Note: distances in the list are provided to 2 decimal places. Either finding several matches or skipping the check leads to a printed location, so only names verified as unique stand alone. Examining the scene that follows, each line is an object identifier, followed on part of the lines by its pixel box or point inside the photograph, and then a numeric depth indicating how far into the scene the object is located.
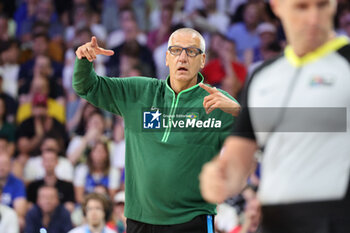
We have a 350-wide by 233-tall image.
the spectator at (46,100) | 19.48
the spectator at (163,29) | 20.37
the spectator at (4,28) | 21.80
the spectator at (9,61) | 21.00
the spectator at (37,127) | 18.58
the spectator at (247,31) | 19.56
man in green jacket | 8.48
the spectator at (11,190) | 16.64
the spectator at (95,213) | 13.92
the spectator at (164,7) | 20.69
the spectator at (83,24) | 21.62
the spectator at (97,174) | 17.00
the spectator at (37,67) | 20.31
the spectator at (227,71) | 18.14
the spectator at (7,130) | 18.62
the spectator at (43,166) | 17.48
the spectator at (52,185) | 16.59
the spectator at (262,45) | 18.81
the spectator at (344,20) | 18.67
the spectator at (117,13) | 21.80
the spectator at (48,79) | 19.87
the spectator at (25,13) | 22.91
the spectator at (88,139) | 18.03
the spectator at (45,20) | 22.58
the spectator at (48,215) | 15.42
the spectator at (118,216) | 15.15
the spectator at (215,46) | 19.03
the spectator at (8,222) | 14.89
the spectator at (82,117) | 18.66
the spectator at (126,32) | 20.73
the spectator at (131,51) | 19.55
